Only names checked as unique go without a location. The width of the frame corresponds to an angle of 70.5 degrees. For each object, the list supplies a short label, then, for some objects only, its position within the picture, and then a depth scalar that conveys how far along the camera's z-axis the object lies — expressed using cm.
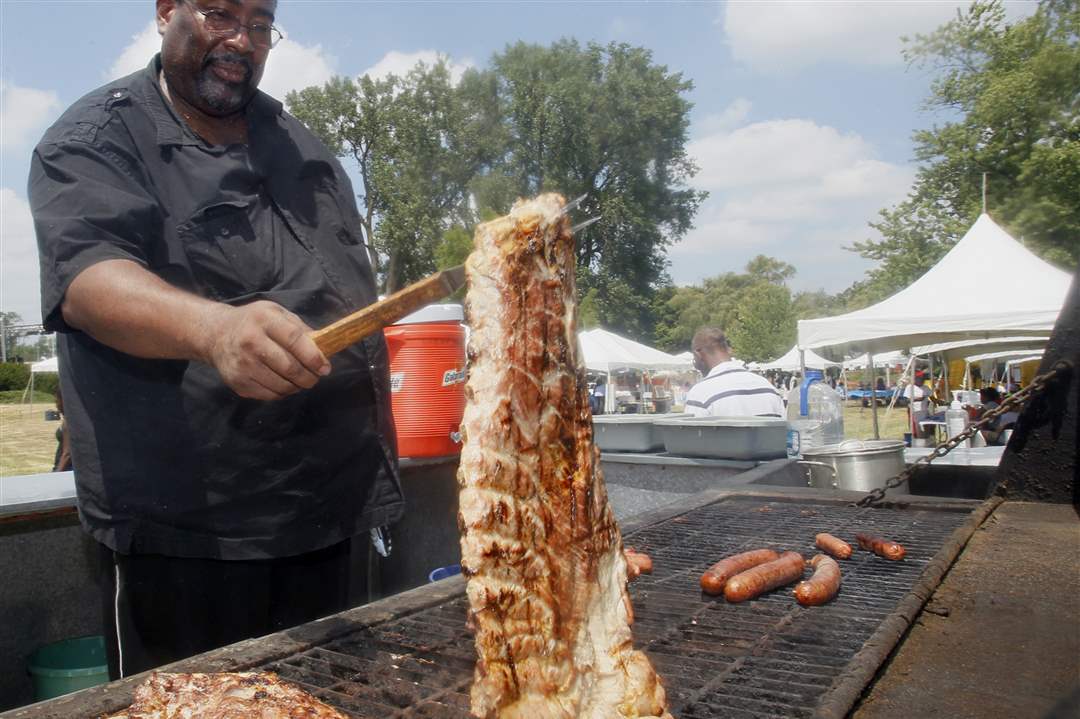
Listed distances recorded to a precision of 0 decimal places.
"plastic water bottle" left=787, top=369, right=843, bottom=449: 725
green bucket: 315
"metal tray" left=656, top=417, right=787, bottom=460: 563
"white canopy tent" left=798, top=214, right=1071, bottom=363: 1004
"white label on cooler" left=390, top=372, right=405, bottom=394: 431
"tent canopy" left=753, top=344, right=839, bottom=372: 3841
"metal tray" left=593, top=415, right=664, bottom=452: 645
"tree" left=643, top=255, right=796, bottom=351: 6328
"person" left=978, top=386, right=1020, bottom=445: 1304
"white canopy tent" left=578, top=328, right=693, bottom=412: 2277
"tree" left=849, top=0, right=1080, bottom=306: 2488
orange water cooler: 427
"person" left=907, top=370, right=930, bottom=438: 1783
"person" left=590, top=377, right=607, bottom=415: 2517
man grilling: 221
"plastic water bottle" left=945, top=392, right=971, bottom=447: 1099
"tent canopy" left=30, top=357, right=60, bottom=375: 2530
